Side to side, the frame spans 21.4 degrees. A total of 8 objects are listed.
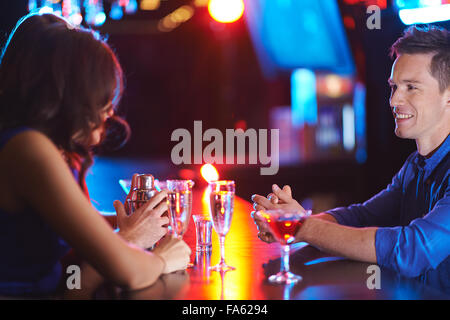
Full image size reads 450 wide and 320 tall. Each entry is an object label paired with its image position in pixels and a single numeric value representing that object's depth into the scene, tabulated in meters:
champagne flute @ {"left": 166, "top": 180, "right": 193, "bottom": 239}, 2.55
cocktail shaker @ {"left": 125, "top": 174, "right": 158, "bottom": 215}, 2.78
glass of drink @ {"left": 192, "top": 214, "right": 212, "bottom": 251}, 2.73
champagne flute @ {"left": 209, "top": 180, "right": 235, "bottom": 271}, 2.56
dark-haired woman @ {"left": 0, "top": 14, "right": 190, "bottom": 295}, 2.39
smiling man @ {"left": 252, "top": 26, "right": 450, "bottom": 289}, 2.67
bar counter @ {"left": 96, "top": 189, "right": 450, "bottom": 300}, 2.37
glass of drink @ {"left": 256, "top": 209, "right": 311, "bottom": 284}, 2.49
